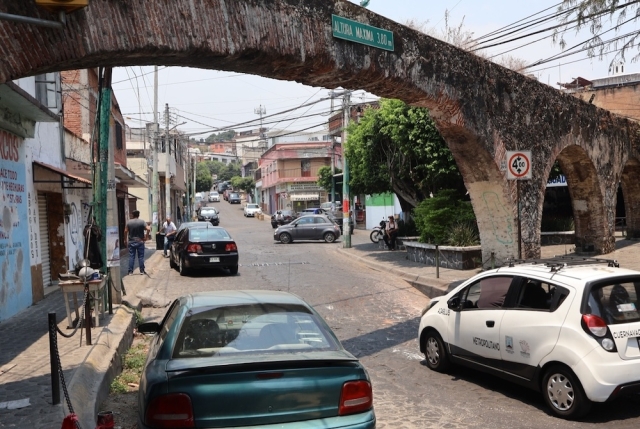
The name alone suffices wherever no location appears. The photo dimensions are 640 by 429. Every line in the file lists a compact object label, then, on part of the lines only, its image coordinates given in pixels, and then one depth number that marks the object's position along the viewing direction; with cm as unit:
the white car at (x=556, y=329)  566
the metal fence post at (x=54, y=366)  521
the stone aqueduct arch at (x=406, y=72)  655
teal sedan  382
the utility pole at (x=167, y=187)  3561
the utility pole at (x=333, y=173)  4675
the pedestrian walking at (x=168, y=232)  2378
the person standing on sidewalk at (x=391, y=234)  2450
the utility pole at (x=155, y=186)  3106
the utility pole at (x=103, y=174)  1091
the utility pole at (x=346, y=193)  2575
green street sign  988
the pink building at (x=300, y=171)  6366
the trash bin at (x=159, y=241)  2744
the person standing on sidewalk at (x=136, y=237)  1695
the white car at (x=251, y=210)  6669
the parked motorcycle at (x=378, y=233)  2612
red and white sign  1146
